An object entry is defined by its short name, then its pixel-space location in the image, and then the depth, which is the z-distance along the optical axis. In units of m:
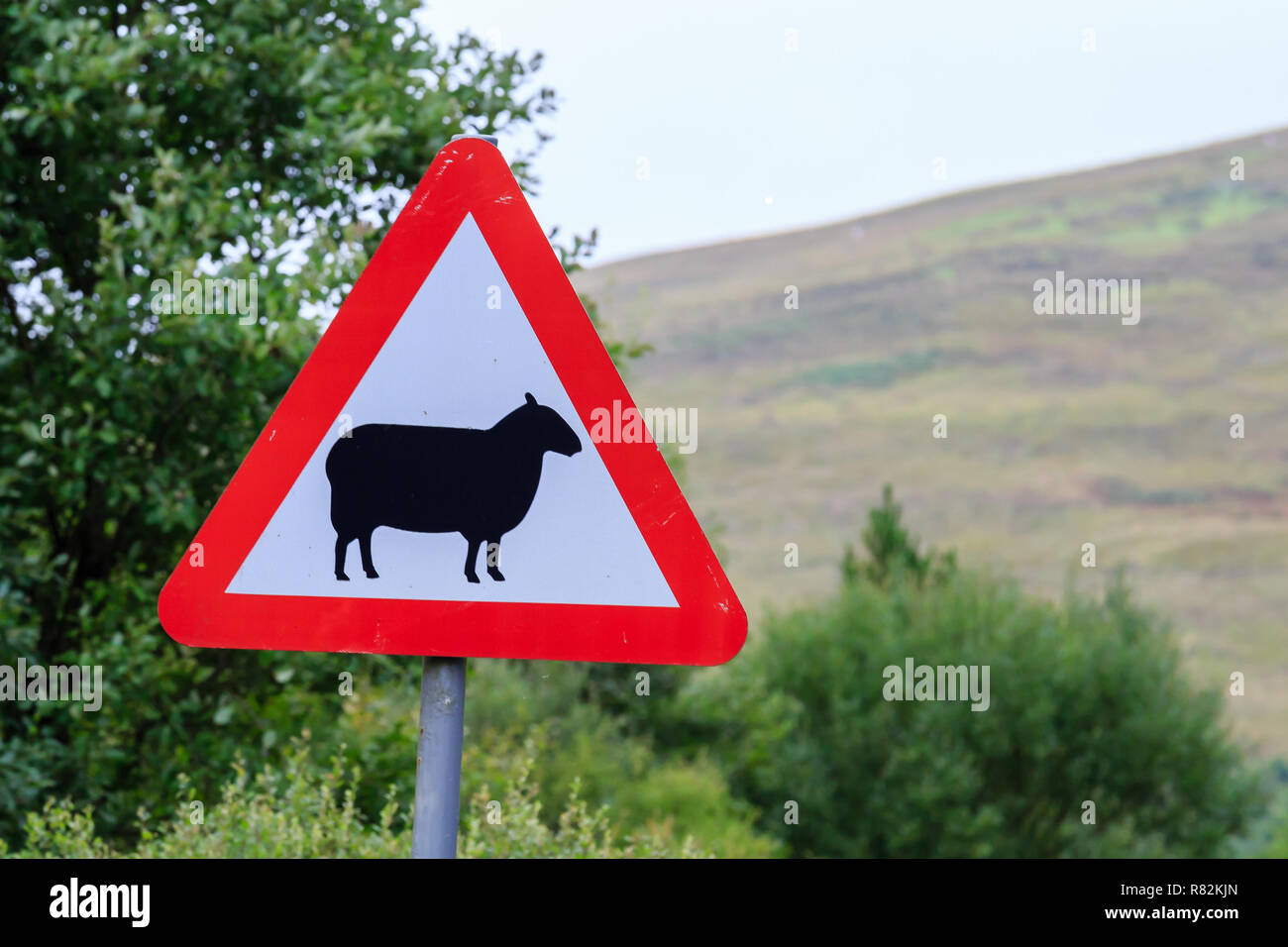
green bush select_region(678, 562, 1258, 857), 23.28
